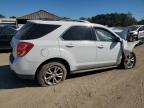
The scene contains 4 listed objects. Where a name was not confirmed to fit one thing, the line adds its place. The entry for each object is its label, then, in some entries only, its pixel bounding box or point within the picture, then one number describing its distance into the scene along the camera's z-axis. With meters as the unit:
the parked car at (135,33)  8.86
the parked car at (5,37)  6.20
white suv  2.83
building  18.00
